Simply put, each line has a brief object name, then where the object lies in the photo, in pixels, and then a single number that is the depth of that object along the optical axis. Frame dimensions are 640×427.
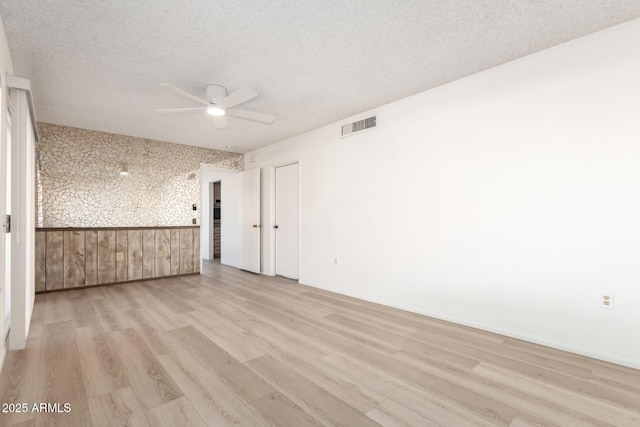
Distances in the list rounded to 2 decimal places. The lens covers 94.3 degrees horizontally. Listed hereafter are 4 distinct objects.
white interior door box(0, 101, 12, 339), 2.17
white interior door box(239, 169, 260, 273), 5.88
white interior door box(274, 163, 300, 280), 5.27
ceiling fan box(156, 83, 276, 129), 2.87
